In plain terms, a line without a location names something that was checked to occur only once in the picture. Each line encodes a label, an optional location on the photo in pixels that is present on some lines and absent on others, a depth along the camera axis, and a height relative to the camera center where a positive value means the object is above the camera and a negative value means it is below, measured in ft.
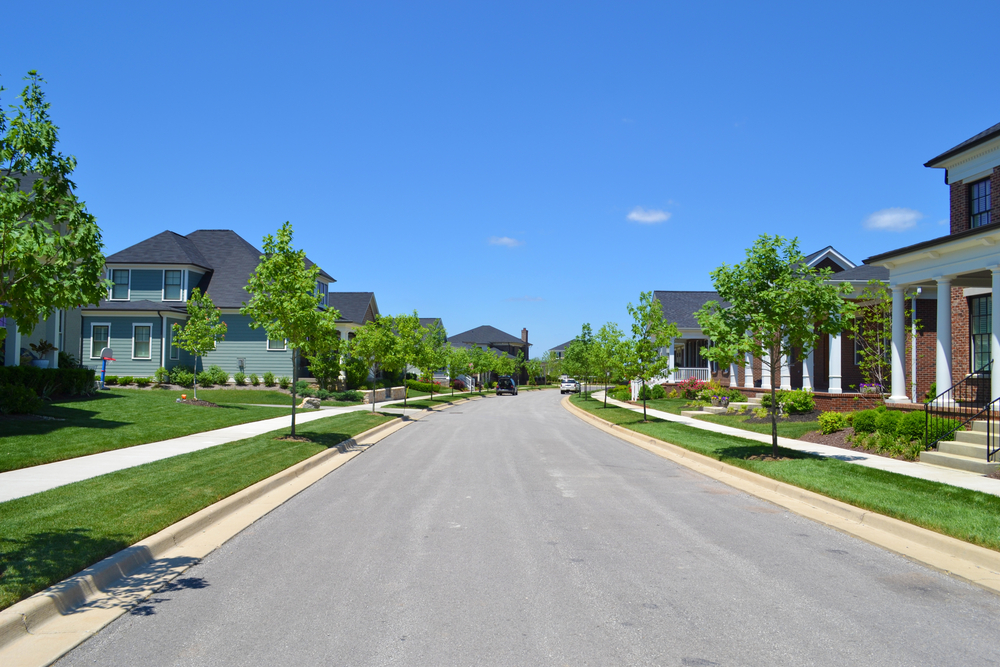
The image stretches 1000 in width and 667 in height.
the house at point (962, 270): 51.55 +7.87
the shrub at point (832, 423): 59.26 -5.19
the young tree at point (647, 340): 84.12 +2.87
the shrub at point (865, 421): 53.62 -4.57
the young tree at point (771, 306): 43.52 +3.83
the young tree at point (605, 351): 101.13 +2.28
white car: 240.12 -8.79
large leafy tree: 18.47 +3.65
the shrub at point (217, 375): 120.06 -2.49
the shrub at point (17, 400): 55.42 -3.38
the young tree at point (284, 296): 52.01 +5.13
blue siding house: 117.19 +9.23
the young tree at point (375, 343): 102.78 +2.94
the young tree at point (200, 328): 93.25 +4.73
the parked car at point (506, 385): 228.22 -7.66
